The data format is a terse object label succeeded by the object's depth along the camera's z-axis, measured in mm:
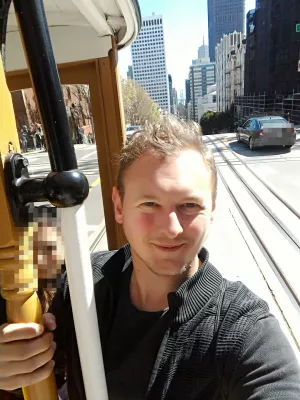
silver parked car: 11820
